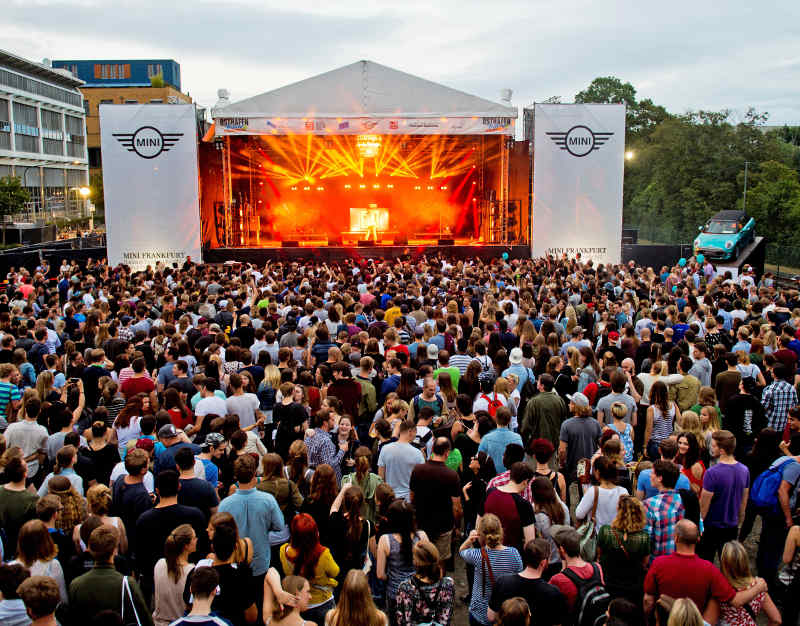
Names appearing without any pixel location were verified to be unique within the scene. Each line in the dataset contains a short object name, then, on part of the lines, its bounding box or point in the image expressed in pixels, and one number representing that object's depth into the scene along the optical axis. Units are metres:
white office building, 47.03
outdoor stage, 19.48
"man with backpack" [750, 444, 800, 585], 4.76
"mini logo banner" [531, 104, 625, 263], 19.70
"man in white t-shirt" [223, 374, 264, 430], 6.01
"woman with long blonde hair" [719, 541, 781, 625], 3.61
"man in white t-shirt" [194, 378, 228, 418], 5.89
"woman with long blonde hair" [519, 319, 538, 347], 8.36
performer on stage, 26.00
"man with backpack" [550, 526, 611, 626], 3.52
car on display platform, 23.05
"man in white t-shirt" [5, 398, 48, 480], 5.50
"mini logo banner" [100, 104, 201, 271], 19.69
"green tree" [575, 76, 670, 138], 59.09
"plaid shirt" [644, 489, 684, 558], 4.24
